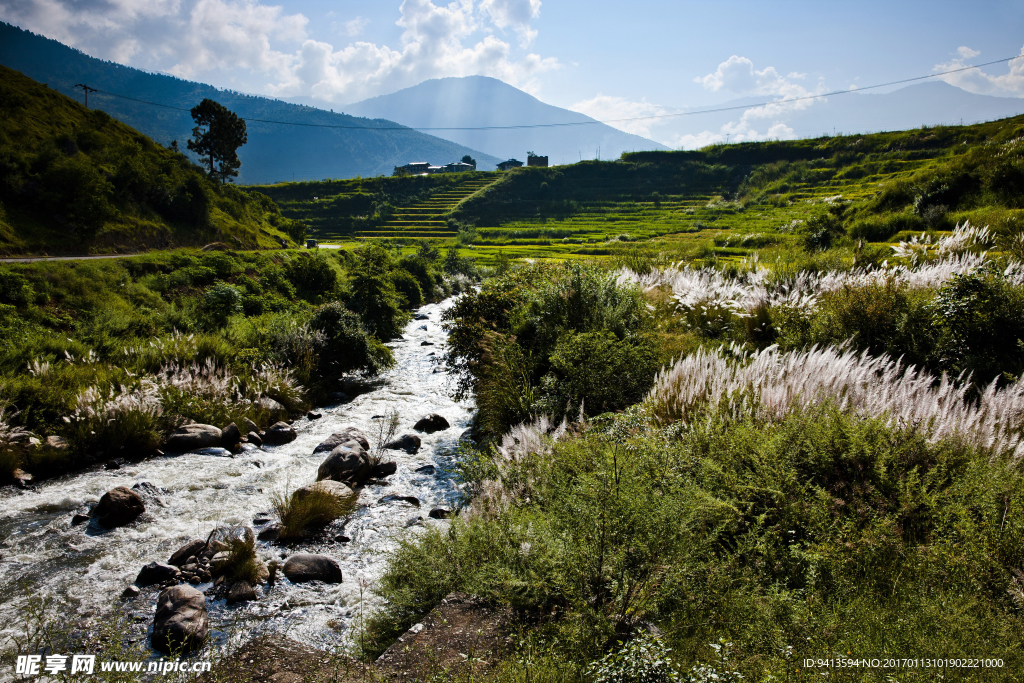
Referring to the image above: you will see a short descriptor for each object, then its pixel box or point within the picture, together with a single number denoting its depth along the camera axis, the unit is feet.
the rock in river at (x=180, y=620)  13.99
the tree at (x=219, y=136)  159.74
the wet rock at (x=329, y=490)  21.45
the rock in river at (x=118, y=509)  20.43
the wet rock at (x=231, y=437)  29.87
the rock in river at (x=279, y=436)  31.32
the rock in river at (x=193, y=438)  28.17
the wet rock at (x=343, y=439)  29.39
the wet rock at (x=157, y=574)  16.93
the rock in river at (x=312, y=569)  17.53
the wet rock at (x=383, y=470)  26.35
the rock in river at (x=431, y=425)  33.71
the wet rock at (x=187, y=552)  17.94
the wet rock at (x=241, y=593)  16.10
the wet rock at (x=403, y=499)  23.32
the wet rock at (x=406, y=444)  30.01
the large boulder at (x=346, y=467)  25.02
